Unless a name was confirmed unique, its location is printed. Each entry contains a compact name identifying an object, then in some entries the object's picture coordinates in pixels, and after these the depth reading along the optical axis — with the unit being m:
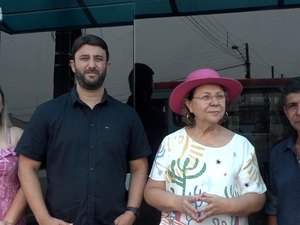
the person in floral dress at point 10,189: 2.57
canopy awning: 3.06
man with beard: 2.43
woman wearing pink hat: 2.22
